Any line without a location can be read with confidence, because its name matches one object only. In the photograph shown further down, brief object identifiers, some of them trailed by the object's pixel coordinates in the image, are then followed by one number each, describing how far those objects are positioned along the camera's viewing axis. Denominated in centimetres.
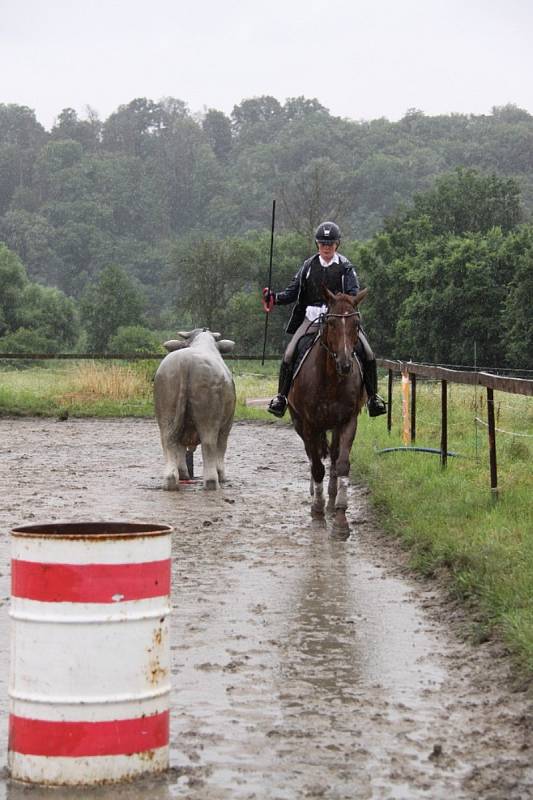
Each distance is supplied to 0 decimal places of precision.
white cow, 1469
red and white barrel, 462
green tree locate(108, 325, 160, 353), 8238
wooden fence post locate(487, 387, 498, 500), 1122
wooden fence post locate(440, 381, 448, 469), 1405
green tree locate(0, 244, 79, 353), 9606
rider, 1250
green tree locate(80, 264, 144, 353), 10062
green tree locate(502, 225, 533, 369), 6744
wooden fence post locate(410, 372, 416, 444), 1765
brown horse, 1148
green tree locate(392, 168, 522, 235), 9256
